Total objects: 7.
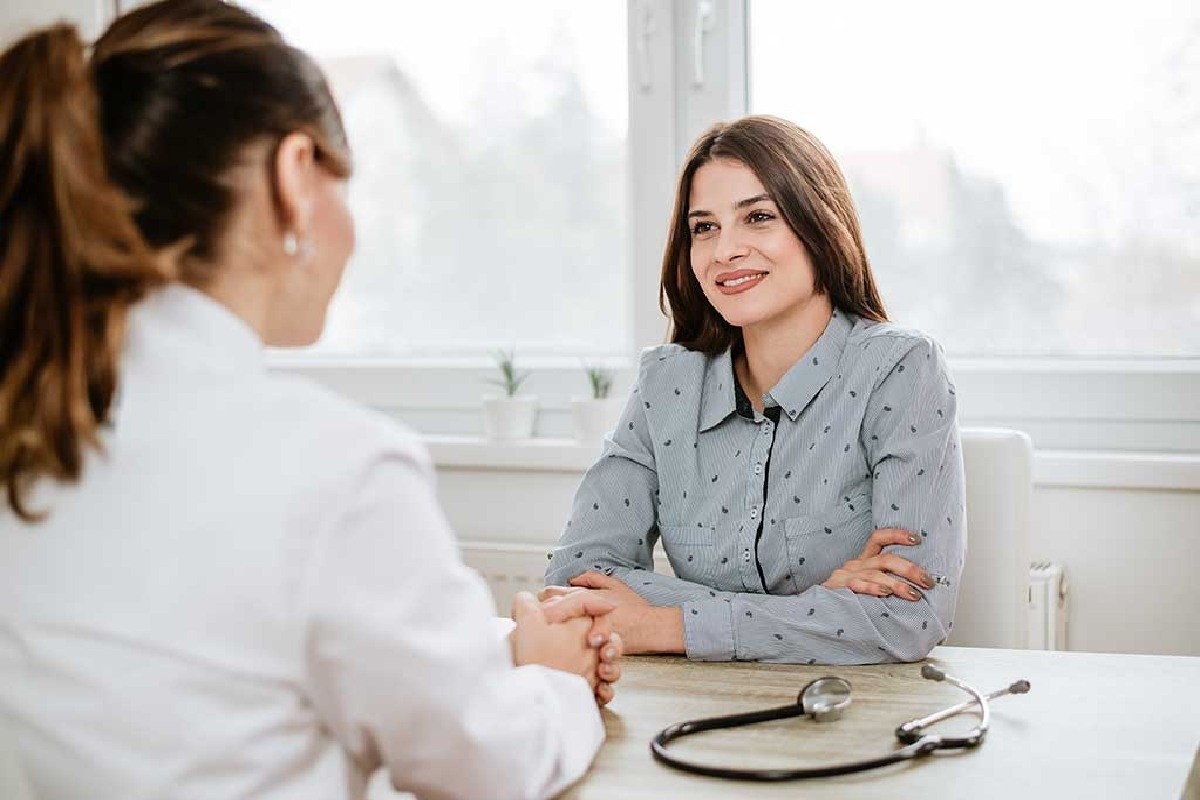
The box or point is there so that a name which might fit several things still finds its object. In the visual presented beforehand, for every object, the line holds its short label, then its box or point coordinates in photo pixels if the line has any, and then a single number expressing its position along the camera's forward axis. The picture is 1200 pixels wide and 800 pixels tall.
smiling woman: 1.56
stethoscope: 1.04
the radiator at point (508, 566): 2.67
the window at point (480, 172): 2.84
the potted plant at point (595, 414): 2.66
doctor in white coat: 0.77
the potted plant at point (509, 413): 2.75
